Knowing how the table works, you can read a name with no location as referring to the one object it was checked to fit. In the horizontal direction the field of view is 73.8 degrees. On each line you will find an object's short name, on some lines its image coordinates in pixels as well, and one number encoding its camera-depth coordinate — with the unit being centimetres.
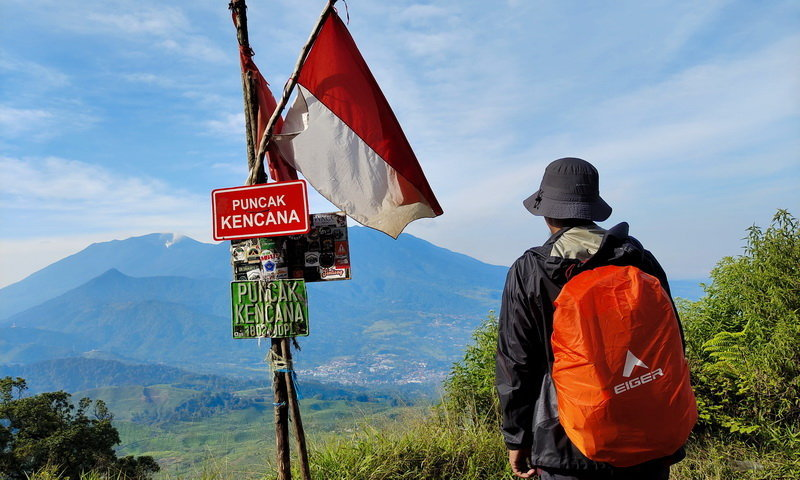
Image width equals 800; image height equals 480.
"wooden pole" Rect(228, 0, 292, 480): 355
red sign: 337
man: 210
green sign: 342
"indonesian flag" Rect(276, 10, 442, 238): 355
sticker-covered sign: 354
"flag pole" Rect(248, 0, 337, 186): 340
